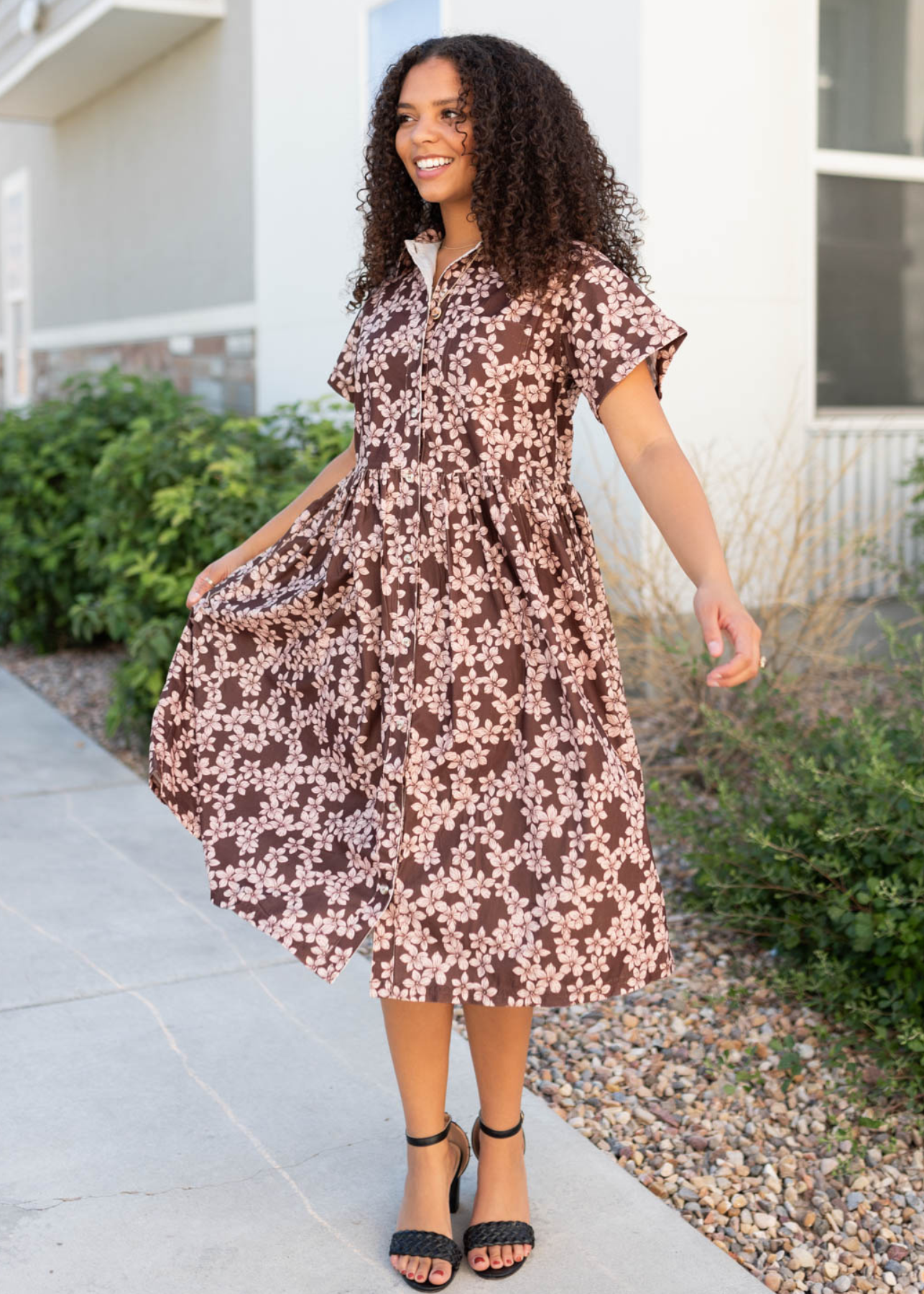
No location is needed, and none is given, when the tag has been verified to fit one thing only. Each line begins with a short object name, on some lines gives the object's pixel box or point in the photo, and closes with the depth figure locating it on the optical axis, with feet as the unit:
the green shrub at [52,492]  22.00
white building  17.01
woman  6.69
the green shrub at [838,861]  9.01
